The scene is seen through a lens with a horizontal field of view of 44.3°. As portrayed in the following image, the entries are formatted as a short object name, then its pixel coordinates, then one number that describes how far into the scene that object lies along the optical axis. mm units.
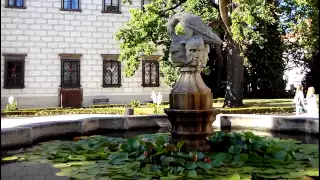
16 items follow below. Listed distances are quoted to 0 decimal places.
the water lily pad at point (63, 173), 6477
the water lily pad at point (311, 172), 6242
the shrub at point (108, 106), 25391
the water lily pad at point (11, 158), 7785
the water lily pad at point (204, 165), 6633
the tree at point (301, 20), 18188
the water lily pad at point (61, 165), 7160
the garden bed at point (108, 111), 19125
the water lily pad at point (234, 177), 5905
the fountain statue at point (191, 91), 7852
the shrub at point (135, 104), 23470
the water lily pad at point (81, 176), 6270
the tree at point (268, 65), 25984
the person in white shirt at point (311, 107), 15842
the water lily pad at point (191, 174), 6238
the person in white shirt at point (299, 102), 18453
